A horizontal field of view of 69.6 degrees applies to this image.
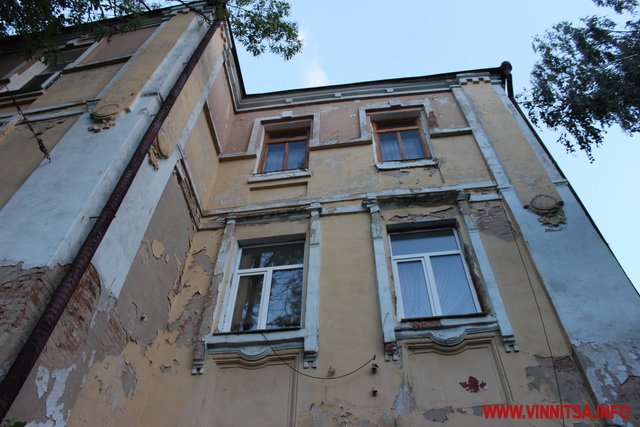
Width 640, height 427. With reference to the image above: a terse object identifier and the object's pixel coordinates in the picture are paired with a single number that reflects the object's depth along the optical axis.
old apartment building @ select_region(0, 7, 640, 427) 4.57
